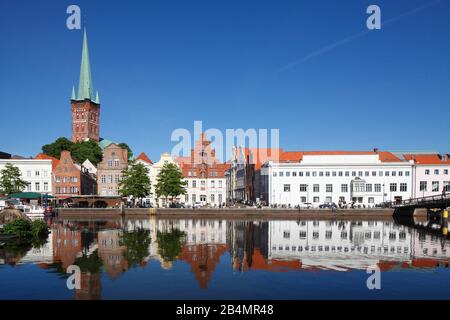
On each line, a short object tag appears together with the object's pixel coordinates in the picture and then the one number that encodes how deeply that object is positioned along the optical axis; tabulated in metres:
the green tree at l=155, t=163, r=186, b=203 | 81.44
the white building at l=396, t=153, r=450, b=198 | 87.44
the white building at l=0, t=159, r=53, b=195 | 90.62
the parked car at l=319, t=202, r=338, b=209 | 80.51
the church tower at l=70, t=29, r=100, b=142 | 178.25
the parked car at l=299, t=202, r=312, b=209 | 85.41
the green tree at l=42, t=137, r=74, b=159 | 121.31
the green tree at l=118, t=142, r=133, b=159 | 141.88
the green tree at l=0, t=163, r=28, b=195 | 83.06
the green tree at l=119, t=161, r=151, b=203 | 81.50
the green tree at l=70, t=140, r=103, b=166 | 117.15
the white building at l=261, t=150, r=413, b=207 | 86.75
